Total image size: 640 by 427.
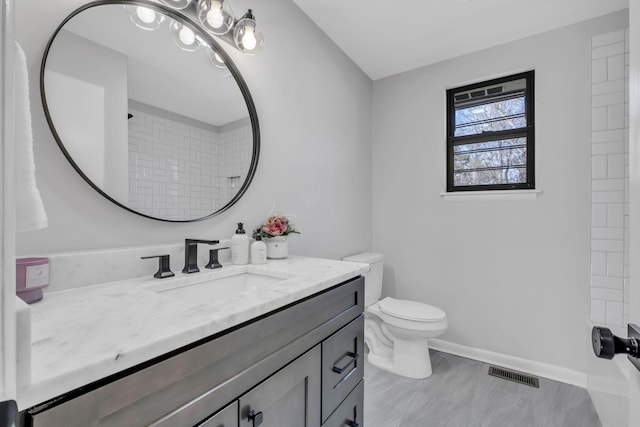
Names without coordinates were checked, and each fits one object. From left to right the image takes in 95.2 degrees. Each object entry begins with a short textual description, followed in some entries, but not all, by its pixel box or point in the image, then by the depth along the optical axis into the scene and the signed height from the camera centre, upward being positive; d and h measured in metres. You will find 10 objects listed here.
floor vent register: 2.03 -1.18
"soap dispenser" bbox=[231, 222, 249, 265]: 1.34 -0.16
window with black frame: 2.25 +0.63
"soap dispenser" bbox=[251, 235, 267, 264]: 1.35 -0.19
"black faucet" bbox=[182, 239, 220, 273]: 1.15 -0.17
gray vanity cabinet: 0.50 -0.39
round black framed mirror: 0.95 +0.40
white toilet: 1.99 -0.84
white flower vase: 1.51 -0.18
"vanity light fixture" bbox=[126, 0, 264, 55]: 1.16 +0.85
